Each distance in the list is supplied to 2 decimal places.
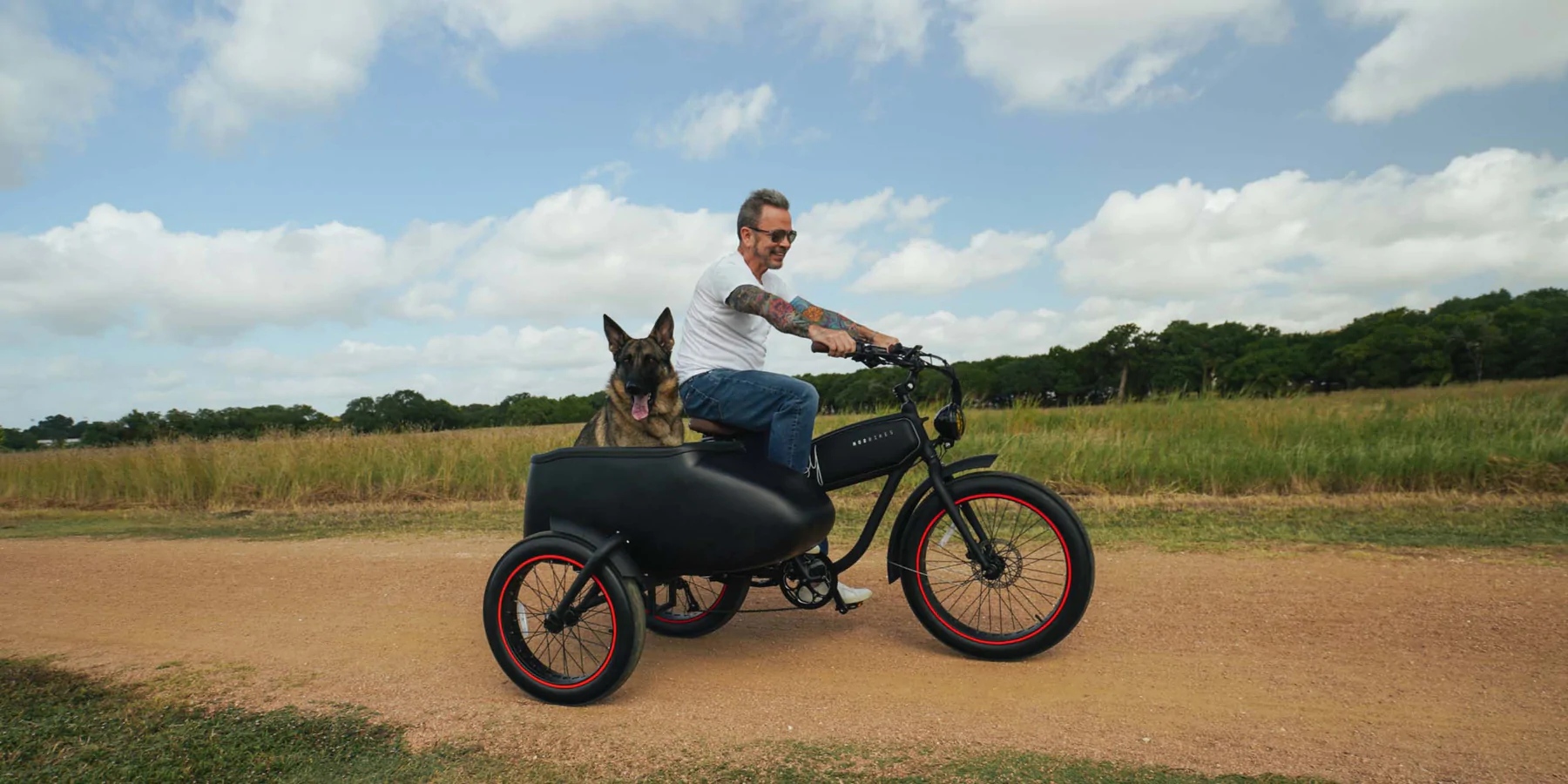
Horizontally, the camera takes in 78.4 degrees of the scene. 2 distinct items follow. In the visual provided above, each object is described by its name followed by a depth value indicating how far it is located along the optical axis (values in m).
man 4.66
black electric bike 4.49
